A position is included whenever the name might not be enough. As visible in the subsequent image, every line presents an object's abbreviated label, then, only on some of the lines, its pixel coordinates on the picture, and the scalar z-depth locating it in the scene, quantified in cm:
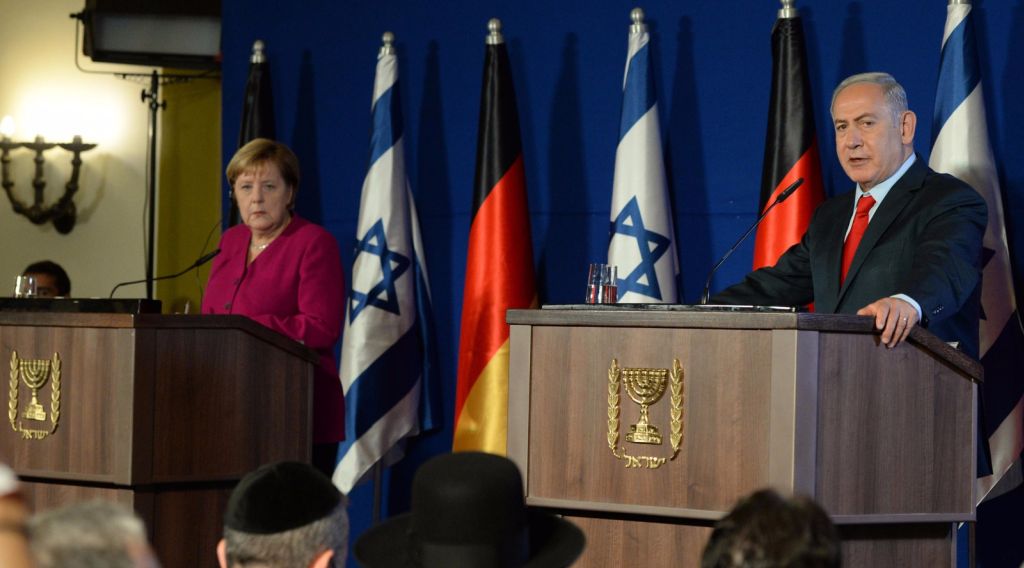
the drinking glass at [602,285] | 682
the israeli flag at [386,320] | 1111
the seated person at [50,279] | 1273
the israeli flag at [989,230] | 869
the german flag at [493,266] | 1070
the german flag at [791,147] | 952
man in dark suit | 644
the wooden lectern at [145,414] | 750
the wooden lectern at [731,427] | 560
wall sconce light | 1639
